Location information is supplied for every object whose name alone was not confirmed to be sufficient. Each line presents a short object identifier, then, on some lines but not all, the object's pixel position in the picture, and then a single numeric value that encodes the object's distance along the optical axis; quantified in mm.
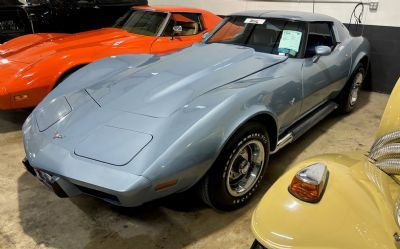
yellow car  1258
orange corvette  3492
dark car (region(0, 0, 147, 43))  5371
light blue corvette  1878
